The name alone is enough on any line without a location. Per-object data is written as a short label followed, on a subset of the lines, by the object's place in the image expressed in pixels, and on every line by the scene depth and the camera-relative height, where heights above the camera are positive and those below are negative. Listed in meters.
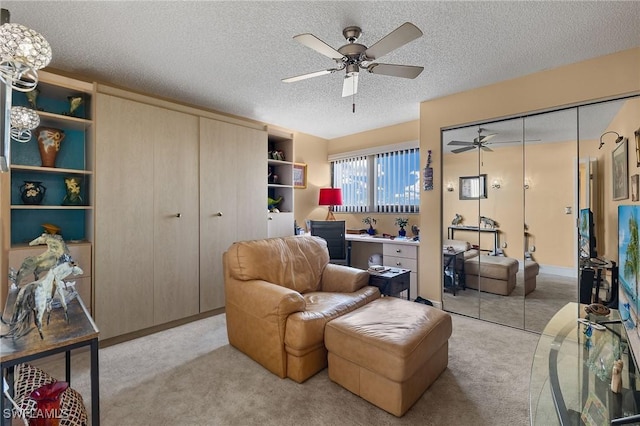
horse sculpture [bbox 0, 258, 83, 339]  1.13 -0.34
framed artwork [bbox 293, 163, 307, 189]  4.81 +0.60
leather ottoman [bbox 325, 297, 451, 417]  1.69 -0.86
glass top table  1.21 -0.79
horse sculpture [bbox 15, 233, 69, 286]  1.28 -0.21
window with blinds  4.43 +0.50
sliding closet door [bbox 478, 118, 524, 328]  2.98 -0.14
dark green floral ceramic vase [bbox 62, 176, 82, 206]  2.63 +0.18
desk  3.72 -0.54
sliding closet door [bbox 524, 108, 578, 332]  2.70 -0.02
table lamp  4.85 +0.24
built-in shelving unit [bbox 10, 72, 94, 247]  2.44 +0.42
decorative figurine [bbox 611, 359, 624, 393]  1.27 -0.73
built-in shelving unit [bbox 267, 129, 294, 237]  4.12 +0.45
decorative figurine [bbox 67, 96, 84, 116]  2.58 +0.95
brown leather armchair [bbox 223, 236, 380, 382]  2.04 -0.71
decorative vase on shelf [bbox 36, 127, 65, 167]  2.46 +0.58
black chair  4.07 -0.35
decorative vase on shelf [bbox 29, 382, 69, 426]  1.20 -0.79
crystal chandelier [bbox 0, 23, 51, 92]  1.08 +0.61
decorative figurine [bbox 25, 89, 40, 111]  2.36 +0.92
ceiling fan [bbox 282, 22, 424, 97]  1.72 +1.01
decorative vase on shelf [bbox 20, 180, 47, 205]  2.42 +0.17
